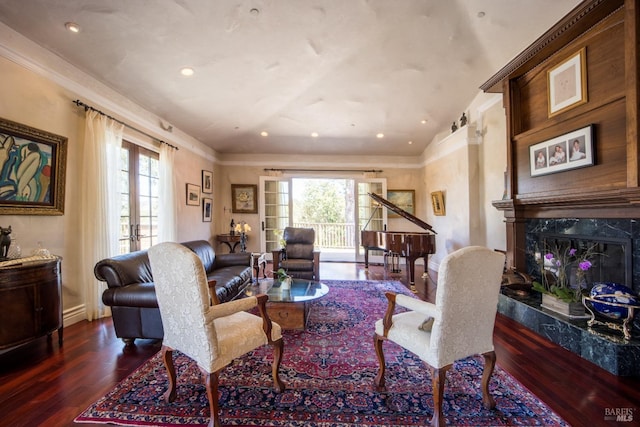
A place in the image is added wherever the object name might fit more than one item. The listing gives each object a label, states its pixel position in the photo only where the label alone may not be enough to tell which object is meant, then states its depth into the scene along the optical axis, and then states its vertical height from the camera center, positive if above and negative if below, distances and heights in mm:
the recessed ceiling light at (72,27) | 2600 +1886
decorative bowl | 2227 -743
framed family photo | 2595 +631
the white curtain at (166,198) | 4672 +377
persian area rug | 1659 -1235
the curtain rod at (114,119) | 3125 +1363
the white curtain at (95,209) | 3164 +144
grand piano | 4559 -524
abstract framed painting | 2459 +514
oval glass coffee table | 2877 -955
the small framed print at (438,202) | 6062 +274
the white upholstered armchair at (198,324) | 1560 -650
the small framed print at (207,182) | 6304 +880
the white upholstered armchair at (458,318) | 1558 -626
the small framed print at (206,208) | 6258 +257
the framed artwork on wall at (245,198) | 7207 +539
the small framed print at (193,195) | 5633 +525
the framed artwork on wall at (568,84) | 2656 +1336
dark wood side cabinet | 2176 -681
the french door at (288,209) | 7145 +204
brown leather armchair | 4625 -693
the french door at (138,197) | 3938 +359
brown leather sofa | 2508 -721
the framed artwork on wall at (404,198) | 7227 +453
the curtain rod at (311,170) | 7188 +1246
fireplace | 2101 -1009
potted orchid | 2678 -741
